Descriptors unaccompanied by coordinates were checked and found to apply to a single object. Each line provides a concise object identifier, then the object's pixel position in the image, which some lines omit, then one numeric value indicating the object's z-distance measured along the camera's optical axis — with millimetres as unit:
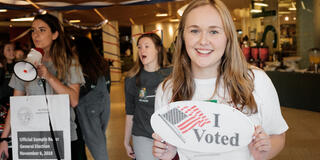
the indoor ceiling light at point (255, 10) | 9473
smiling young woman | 1254
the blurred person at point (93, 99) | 2834
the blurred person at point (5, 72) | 2843
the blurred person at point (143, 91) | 2492
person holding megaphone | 2217
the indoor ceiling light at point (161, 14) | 13874
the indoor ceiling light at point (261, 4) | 9175
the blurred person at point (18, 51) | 5152
